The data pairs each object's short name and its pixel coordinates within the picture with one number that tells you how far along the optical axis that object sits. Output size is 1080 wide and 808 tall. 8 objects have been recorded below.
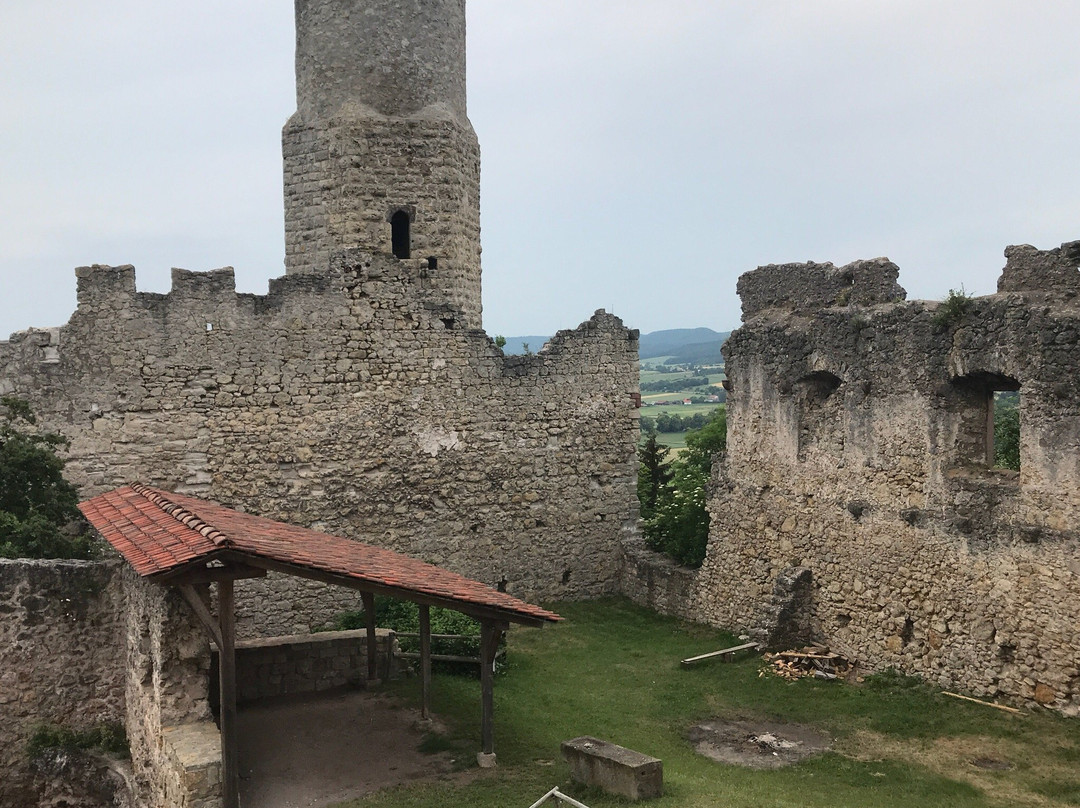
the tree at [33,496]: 13.16
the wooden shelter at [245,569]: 9.42
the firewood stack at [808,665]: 13.84
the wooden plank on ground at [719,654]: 14.70
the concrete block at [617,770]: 9.52
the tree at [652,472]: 25.95
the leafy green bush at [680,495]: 18.38
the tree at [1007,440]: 20.30
